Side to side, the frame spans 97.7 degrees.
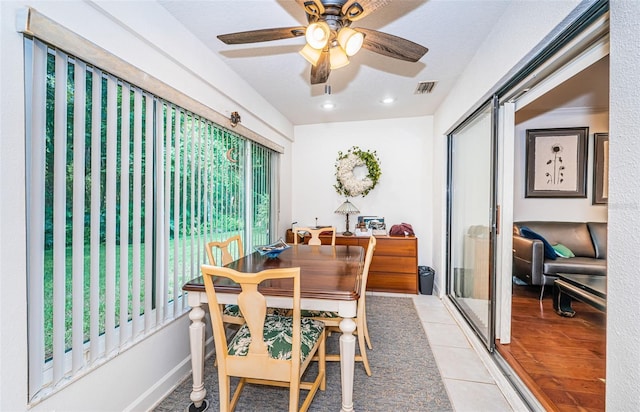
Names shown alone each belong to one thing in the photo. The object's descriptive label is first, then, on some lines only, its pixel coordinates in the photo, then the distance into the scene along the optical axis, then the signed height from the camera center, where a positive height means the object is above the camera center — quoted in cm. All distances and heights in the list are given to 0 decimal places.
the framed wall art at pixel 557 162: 387 +59
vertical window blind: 120 -5
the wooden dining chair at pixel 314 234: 318 -35
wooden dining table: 150 -53
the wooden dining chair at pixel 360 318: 193 -80
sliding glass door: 221 -14
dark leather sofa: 327 -58
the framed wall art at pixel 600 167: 373 +50
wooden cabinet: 375 -84
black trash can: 374 -104
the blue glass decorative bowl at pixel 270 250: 230 -39
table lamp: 407 -8
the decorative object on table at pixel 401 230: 390 -37
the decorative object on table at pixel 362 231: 402 -40
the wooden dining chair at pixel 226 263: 198 -49
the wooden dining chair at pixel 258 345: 130 -76
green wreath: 413 +46
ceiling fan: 134 +89
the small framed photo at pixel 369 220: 417 -25
